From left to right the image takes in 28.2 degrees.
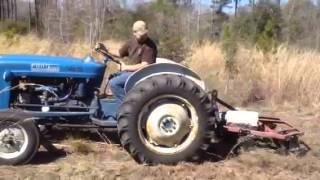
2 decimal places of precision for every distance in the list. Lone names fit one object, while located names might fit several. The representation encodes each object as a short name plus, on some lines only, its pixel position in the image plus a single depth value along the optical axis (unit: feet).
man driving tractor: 23.44
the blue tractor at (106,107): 21.71
